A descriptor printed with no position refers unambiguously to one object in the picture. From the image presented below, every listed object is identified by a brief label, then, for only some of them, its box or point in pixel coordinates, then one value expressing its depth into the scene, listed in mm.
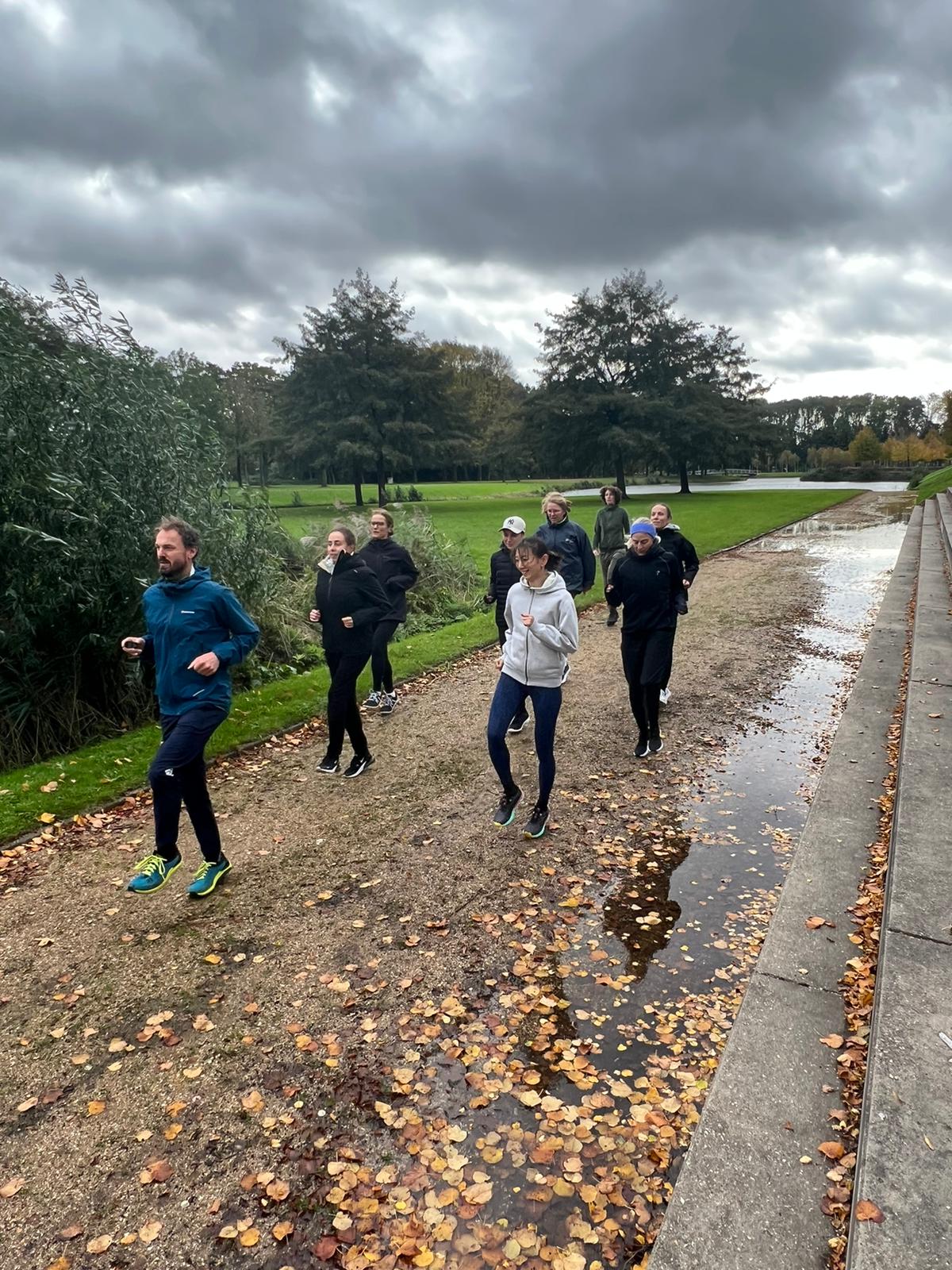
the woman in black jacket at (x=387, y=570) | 7340
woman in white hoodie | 4766
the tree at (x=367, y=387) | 39812
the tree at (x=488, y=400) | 44531
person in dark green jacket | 11031
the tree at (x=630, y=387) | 44156
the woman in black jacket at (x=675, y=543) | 7121
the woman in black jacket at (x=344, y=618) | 5699
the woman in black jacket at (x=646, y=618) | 6156
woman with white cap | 7078
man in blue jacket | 4086
